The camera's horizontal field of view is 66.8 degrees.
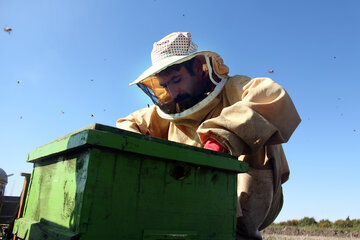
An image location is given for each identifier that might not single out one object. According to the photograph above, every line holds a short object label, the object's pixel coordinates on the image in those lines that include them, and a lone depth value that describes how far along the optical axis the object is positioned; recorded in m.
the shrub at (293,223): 11.94
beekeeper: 1.73
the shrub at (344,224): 11.45
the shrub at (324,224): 11.30
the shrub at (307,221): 11.64
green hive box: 1.01
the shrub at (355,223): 11.23
